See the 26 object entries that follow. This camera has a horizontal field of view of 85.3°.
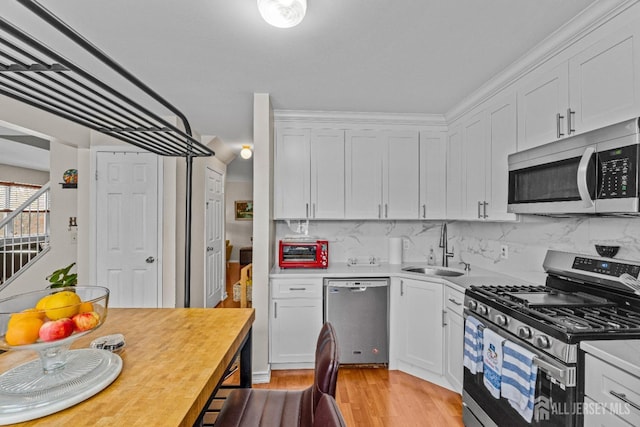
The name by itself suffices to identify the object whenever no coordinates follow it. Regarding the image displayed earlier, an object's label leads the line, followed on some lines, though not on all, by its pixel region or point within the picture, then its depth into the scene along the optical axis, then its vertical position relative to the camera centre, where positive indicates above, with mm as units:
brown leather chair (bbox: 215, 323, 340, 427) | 1223 -806
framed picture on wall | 9686 +67
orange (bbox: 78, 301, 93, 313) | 1044 -287
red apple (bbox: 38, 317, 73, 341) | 943 -323
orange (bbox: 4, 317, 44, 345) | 917 -316
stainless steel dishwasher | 3064 -922
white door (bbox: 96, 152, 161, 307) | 3775 -154
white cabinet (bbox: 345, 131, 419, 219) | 3480 +397
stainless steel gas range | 1423 -490
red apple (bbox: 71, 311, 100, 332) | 1002 -316
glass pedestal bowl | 911 -460
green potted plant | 3684 -717
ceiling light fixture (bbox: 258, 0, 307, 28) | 1603 +951
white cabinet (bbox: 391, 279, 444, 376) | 2816 -932
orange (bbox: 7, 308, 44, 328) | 930 -279
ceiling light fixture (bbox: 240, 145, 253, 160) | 5117 +908
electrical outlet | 2852 -309
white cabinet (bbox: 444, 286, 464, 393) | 2516 -917
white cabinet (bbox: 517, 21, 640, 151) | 1575 +658
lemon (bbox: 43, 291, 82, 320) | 971 -272
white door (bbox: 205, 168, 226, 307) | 5100 -429
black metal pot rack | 637 +339
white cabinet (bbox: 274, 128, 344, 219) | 3426 +393
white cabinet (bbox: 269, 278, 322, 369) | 3051 -936
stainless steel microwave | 1499 +208
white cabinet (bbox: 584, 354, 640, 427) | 1164 -648
